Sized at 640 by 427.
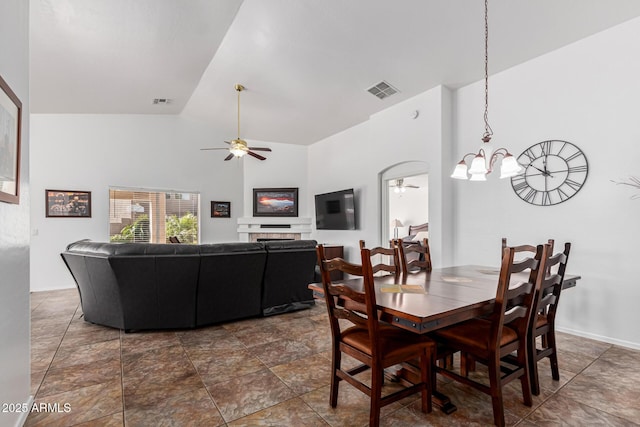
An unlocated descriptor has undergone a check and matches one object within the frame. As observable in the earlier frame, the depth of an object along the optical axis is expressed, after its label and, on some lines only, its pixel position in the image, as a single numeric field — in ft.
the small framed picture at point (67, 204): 18.40
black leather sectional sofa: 10.76
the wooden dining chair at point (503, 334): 5.90
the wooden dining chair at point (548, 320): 6.84
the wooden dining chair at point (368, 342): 5.76
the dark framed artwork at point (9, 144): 5.17
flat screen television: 20.66
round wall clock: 11.21
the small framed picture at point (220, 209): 23.57
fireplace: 24.54
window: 20.72
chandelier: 8.19
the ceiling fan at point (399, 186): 18.82
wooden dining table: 5.21
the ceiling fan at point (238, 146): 16.67
